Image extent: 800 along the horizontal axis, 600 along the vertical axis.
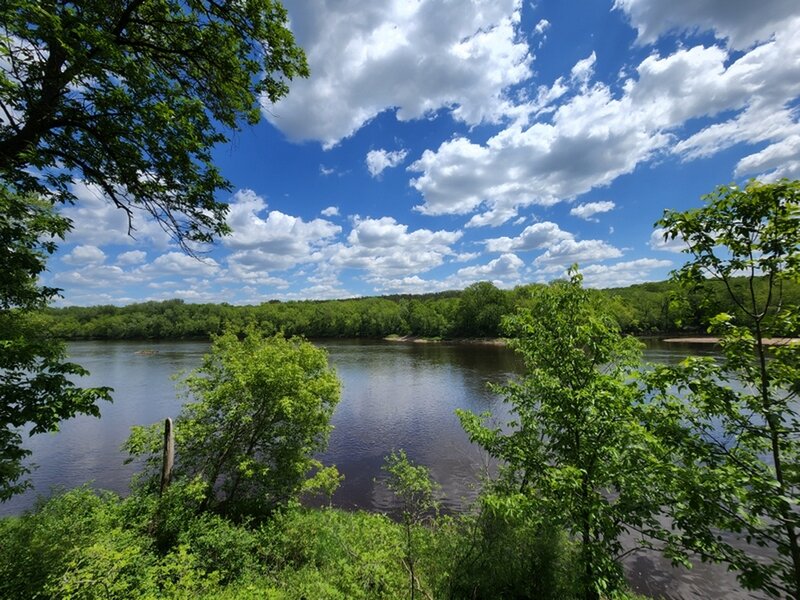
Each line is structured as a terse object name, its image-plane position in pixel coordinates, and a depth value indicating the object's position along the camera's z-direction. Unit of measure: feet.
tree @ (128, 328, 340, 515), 40.88
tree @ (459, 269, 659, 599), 19.12
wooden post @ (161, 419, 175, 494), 37.14
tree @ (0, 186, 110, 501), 17.44
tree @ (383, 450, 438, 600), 26.10
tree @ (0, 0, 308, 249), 15.70
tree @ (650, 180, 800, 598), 11.19
